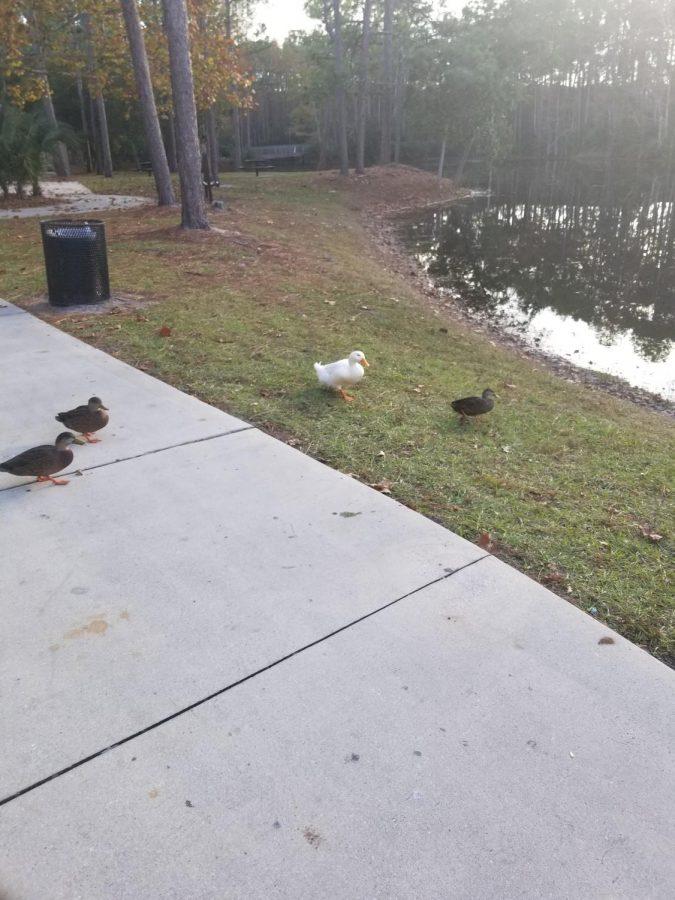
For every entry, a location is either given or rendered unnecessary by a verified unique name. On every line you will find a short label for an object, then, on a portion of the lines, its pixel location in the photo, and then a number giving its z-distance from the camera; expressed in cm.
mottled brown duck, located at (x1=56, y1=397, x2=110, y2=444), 449
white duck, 556
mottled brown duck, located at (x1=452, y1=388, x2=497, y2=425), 539
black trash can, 772
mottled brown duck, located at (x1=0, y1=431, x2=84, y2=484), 389
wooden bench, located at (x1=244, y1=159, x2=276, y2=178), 3853
